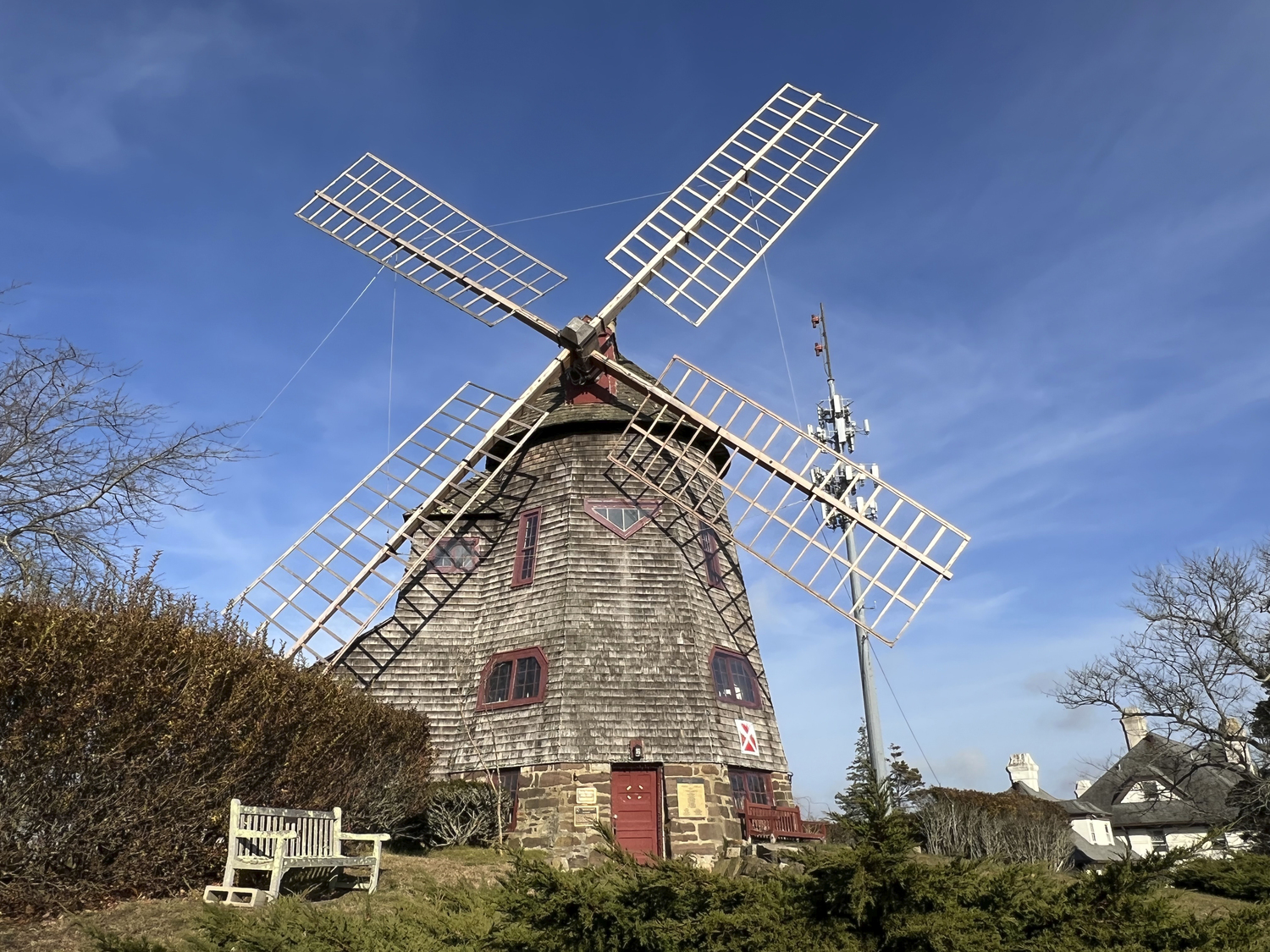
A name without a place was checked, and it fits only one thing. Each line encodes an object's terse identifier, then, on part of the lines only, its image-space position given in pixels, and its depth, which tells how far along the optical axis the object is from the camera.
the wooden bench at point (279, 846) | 7.88
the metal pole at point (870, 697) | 14.15
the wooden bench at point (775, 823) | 13.99
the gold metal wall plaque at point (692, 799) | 13.52
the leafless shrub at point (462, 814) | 13.92
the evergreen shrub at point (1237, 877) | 13.13
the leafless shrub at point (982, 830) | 18.80
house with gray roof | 33.16
